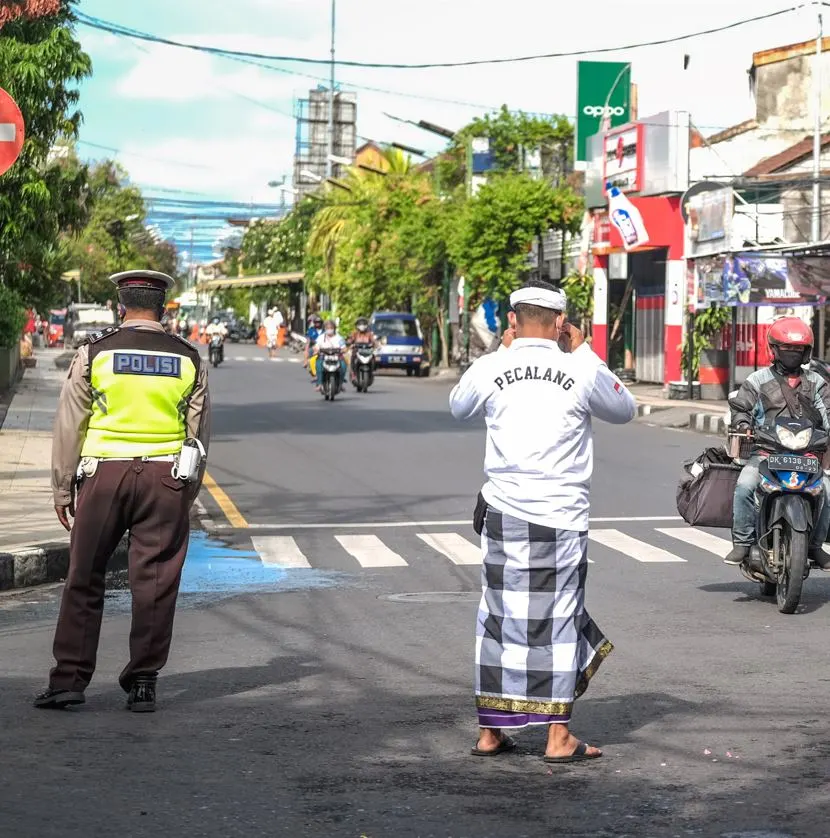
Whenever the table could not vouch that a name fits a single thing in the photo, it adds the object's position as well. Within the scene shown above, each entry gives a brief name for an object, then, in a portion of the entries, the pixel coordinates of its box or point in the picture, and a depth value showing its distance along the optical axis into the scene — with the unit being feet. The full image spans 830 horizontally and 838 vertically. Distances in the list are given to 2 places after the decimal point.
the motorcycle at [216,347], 184.65
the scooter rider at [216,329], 186.72
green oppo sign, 159.12
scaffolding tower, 473.26
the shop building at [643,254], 135.23
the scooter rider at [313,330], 183.93
